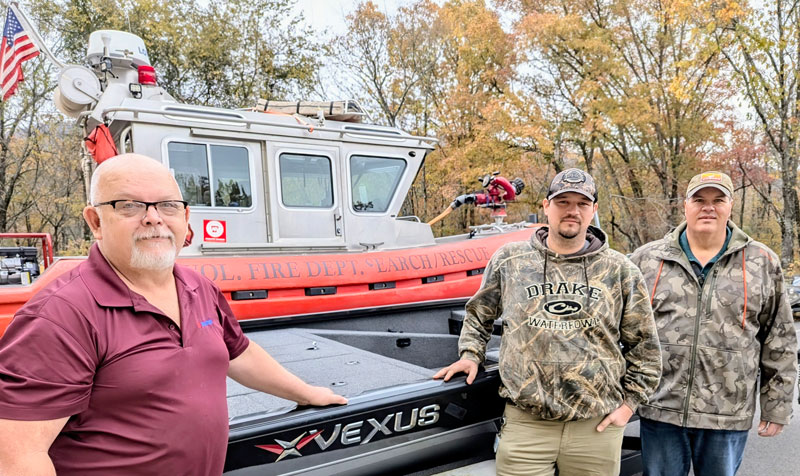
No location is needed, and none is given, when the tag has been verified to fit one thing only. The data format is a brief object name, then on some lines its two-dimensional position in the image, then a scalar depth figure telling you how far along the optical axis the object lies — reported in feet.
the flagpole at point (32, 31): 14.02
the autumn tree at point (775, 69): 30.68
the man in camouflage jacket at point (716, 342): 7.21
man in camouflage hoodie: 6.49
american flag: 15.28
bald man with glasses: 3.50
